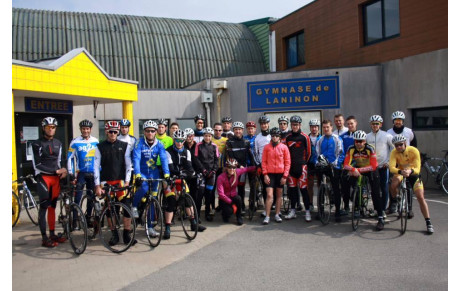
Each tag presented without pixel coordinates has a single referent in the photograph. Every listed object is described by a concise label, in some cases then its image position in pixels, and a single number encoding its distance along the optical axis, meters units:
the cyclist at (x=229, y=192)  8.38
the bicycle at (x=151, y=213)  6.80
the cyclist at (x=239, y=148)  8.84
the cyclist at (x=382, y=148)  8.17
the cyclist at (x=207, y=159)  8.45
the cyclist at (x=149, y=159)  7.09
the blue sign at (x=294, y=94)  14.40
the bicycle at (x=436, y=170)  11.33
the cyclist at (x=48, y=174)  6.95
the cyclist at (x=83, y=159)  7.94
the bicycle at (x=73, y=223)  6.51
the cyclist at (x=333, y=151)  8.27
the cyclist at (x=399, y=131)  8.66
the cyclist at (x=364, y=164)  7.61
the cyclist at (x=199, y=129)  9.58
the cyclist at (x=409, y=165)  7.25
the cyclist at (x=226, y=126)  10.02
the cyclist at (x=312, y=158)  8.82
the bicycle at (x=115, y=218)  6.59
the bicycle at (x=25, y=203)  8.79
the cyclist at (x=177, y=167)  7.28
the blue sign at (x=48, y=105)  11.33
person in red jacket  8.23
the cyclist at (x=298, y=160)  8.44
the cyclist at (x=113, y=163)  6.85
